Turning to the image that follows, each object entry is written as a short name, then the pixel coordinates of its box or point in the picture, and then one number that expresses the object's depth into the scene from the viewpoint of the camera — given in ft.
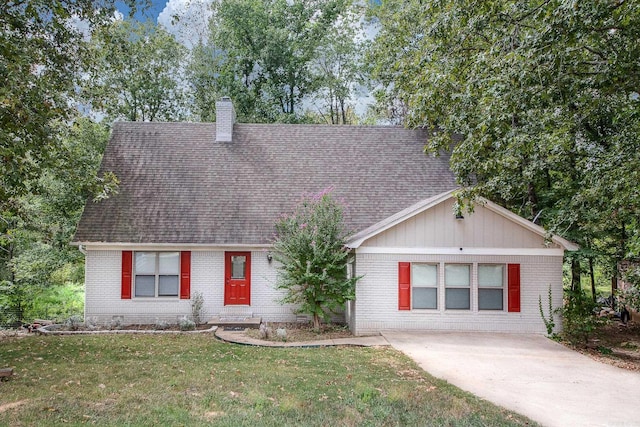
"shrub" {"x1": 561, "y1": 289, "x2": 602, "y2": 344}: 39.37
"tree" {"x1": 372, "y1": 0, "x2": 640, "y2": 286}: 29.01
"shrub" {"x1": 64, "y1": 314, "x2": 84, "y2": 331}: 46.09
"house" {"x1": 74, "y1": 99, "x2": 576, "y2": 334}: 43.16
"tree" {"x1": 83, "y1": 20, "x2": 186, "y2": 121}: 83.34
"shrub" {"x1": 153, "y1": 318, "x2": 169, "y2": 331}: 46.44
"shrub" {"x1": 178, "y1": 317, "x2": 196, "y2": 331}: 45.75
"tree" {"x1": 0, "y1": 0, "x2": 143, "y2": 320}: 29.86
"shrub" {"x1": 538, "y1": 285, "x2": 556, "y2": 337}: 41.50
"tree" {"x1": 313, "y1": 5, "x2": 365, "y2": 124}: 95.45
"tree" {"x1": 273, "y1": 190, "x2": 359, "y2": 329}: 41.73
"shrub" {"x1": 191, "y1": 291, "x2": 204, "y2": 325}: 49.06
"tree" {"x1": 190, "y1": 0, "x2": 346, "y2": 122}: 86.69
